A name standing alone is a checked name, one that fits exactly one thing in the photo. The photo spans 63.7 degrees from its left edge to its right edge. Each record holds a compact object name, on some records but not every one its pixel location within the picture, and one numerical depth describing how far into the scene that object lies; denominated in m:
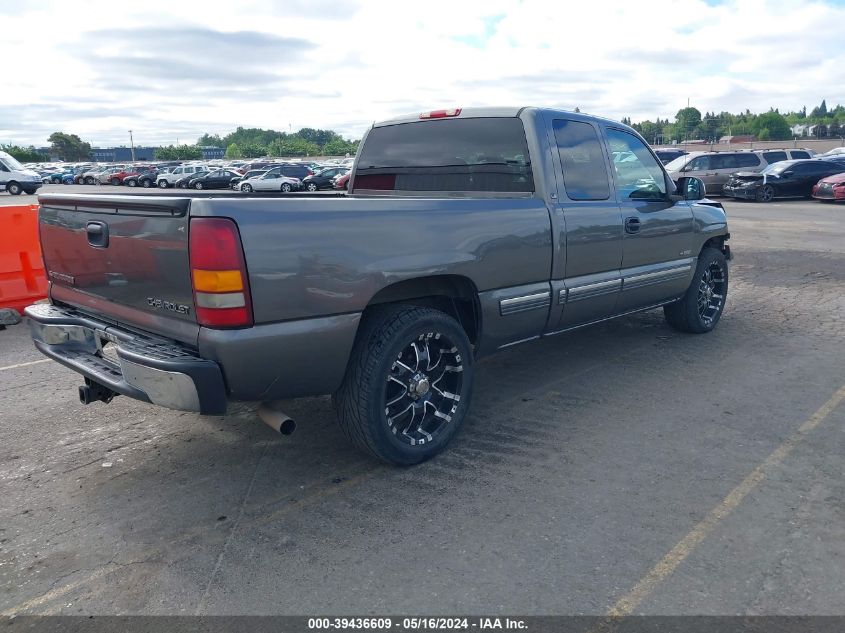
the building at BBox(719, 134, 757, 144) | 99.06
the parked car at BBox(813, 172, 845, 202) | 21.06
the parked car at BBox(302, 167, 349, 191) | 37.78
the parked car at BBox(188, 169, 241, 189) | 42.25
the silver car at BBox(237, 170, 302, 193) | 37.38
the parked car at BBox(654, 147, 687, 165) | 31.45
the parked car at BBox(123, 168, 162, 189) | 48.50
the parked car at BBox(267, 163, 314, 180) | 41.41
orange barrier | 7.36
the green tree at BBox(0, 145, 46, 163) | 123.21
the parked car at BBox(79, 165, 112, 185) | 56.56
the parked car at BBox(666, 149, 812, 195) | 23.83
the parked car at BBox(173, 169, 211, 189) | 44.41
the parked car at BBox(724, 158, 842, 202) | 22.62
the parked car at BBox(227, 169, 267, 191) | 41.09
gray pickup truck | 3.01
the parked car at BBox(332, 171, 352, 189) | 33.54
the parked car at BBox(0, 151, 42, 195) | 33.22
